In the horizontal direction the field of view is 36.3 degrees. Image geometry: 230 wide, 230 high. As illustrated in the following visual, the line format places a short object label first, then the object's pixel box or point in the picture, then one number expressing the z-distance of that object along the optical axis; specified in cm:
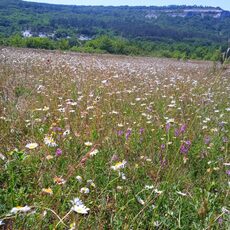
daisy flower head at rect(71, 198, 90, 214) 161
